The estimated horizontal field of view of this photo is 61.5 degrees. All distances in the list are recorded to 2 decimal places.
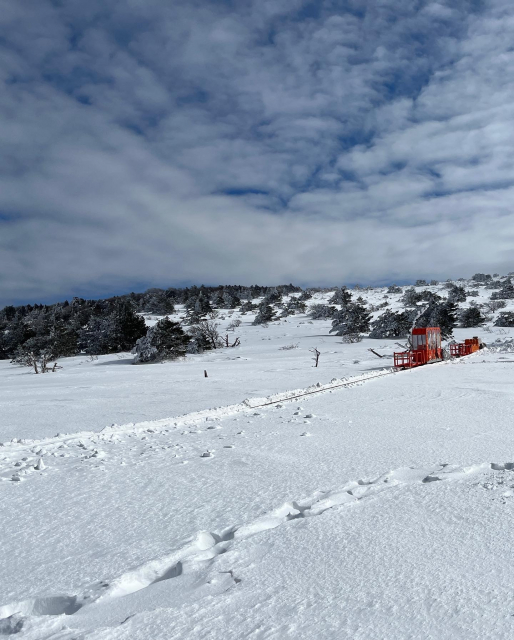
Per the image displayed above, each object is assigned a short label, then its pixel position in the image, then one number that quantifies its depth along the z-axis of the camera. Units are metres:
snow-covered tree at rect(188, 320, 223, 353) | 37.06
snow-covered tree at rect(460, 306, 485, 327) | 49.94
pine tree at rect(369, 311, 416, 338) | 42.50
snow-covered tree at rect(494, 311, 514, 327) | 47.59
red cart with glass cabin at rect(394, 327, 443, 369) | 23.33
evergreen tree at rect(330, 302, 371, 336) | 44.59
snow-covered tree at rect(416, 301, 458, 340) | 42.16
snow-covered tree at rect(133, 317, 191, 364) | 31.44
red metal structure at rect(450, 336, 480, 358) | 28.76
